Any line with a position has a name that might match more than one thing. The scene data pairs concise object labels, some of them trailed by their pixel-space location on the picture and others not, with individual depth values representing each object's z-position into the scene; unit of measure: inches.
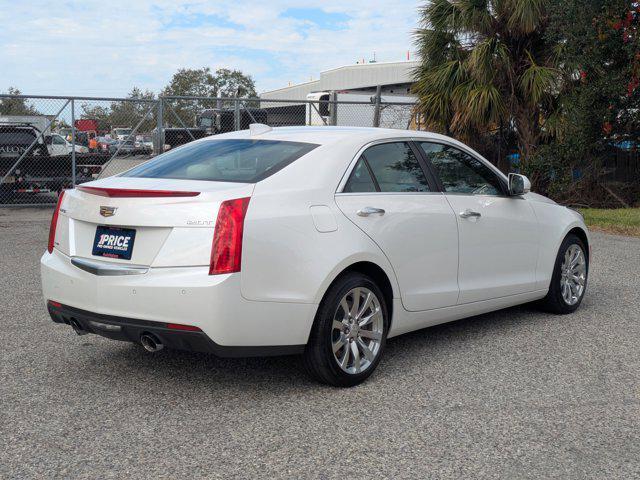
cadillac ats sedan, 165.2
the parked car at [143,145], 746.8
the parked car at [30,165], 645.9
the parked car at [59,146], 724.0
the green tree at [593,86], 586.6
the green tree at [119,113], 671.1
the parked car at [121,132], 718.5
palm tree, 656.4
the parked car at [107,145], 708.0
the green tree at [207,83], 3240.7
